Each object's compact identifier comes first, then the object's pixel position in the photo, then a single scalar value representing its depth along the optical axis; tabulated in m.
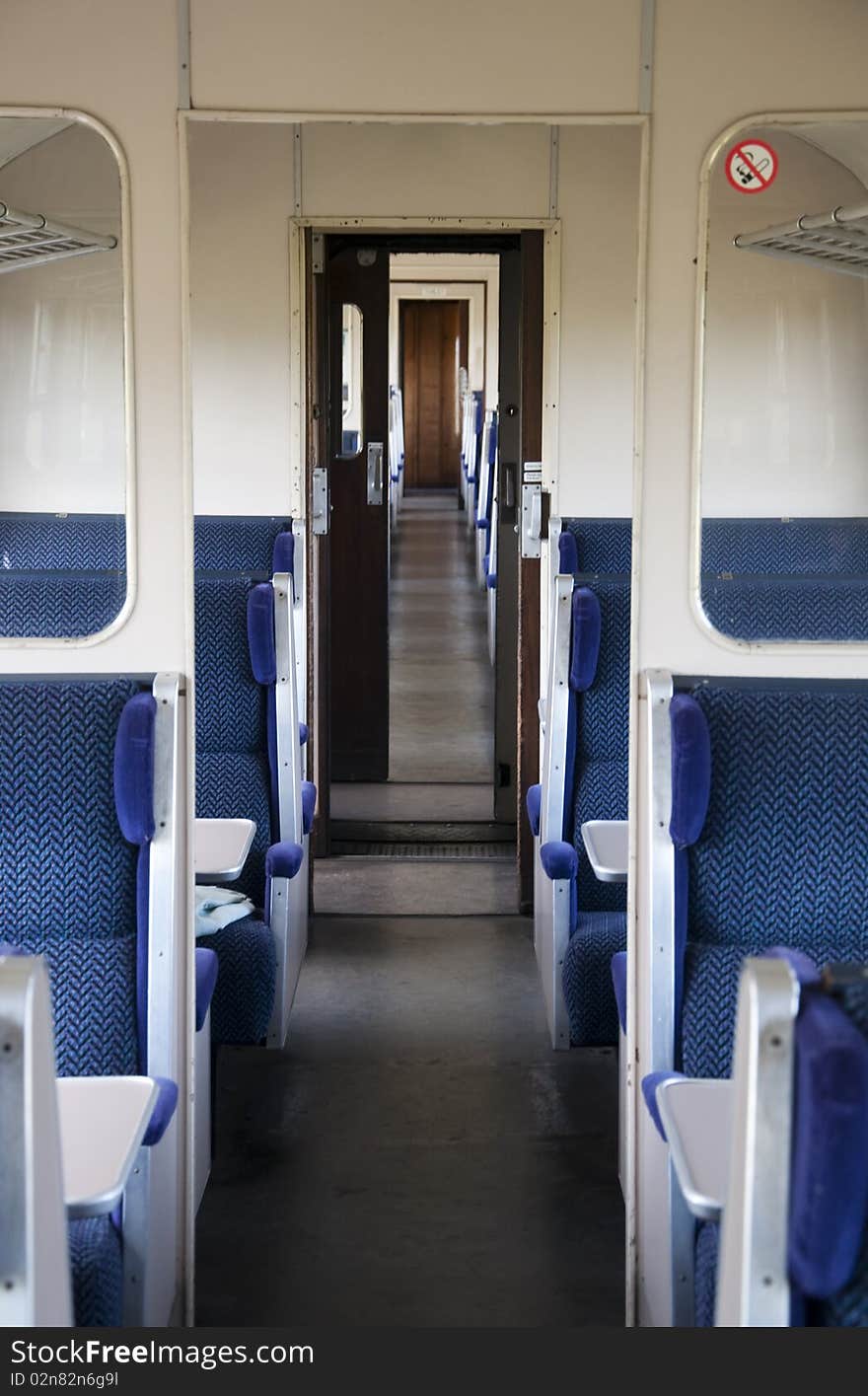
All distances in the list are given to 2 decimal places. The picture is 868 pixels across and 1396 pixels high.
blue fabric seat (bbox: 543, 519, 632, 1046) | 3.62
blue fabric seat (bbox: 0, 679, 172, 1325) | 2.30
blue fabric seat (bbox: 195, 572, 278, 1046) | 3.66
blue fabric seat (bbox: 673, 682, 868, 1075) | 2.33
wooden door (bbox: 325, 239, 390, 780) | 5.69
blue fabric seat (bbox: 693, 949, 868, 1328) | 1.16
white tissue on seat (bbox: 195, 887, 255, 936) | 3.38
